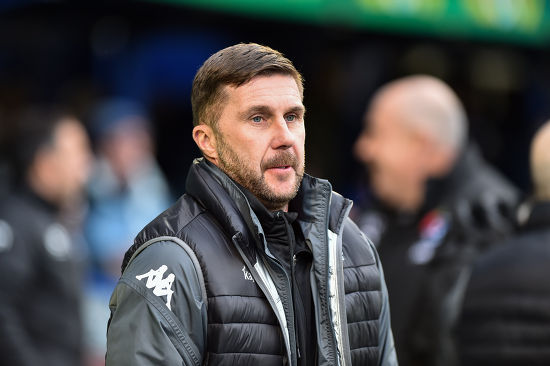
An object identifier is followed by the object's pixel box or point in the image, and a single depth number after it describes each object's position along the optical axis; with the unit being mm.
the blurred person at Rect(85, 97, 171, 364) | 16891
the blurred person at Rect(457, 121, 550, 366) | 7371
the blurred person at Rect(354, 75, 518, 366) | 9664
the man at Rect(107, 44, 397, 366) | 5379
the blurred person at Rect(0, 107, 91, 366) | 12094
